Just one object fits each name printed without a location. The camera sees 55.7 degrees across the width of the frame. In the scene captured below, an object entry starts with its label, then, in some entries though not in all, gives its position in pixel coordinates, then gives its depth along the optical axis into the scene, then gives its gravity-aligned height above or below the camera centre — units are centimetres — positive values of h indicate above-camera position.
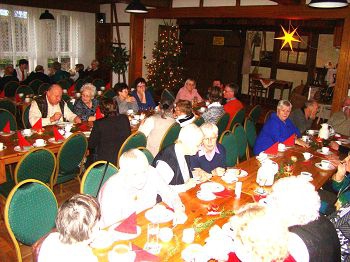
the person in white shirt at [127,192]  237 -97
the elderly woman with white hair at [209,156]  333 -97
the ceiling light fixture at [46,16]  988 +118
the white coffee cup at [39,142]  390 -99
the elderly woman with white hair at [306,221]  203 -99
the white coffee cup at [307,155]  403 -103
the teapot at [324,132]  492 -91
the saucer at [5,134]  426 -100
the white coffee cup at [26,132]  424 -96
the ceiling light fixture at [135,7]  625 +99
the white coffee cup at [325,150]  436 -103
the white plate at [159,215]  245 -114
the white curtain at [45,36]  1034 +66
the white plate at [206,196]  282 -111
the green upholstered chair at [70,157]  375 -115
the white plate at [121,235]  220 -115
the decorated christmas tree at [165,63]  1093 -4
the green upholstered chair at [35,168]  320 -110
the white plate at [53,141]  406 -102
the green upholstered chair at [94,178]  277 -100
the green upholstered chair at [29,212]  232 -112
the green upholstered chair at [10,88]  748 -74
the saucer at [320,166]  378 -109
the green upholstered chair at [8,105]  578 -87
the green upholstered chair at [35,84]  834 -70
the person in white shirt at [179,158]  294 -86
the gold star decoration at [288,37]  873 +80
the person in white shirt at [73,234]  176 -92
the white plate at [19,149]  371 -104
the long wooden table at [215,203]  214 -114
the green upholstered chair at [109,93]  785 -78
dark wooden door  1241 +36
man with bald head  480 -75
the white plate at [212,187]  299 -110
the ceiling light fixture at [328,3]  391 +79
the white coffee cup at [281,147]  432 -101
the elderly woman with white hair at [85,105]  512 -72
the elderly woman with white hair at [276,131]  463 -88
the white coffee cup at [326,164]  380 -107
